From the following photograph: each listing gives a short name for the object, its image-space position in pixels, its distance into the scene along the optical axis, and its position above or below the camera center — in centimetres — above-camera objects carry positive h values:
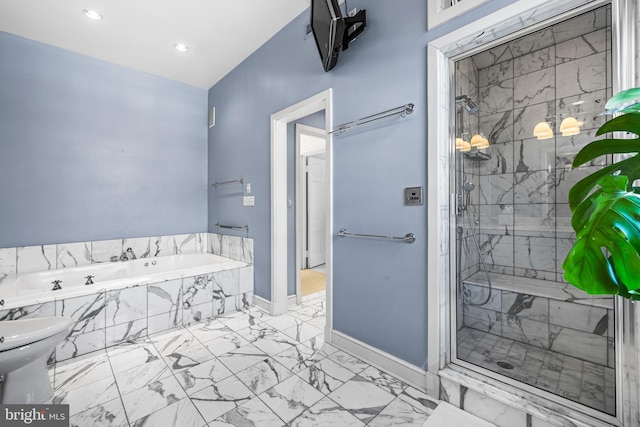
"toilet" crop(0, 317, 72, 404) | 136 -75
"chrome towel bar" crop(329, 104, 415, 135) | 161 +58
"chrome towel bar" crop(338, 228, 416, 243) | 161 -18
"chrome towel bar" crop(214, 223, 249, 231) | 304 -20
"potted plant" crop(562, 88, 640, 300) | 59 -6
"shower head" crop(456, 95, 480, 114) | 175 +73
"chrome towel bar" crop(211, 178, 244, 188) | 309 +33
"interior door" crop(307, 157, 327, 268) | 473 -2
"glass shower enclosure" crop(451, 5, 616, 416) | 158 -1
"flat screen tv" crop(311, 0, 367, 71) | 163 +116
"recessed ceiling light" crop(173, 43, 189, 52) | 271 +165
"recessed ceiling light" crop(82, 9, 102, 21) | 223 +164
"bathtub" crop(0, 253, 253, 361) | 192 -70
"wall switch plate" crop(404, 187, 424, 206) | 157 +7
